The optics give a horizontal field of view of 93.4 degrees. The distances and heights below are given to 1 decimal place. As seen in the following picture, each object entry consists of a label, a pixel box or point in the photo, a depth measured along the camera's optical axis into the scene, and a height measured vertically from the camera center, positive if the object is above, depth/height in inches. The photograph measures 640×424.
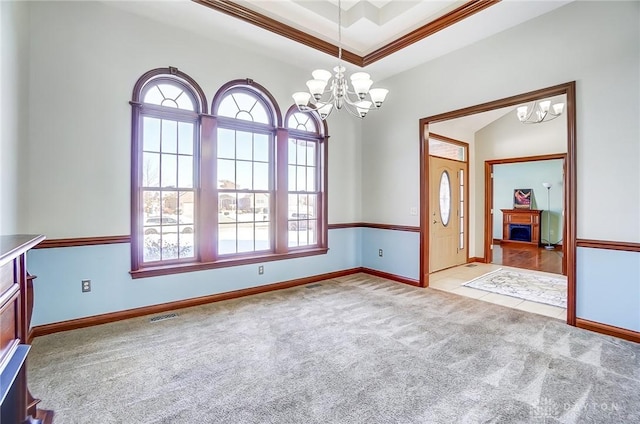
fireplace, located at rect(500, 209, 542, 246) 362.3 -15.2
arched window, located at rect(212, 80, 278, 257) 161.3 +25.6
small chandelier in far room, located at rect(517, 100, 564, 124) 190.4 +69.9
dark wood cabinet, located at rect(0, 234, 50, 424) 49.3 -21.9
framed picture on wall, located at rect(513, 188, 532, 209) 374.9 +19.3
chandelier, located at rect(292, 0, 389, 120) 110.5 +47.2
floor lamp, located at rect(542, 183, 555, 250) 361.4 +4.7
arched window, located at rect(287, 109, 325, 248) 189.8 +22.5
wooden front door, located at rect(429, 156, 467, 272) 222.5 -0.5
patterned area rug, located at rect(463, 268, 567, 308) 165.5 -45.1
